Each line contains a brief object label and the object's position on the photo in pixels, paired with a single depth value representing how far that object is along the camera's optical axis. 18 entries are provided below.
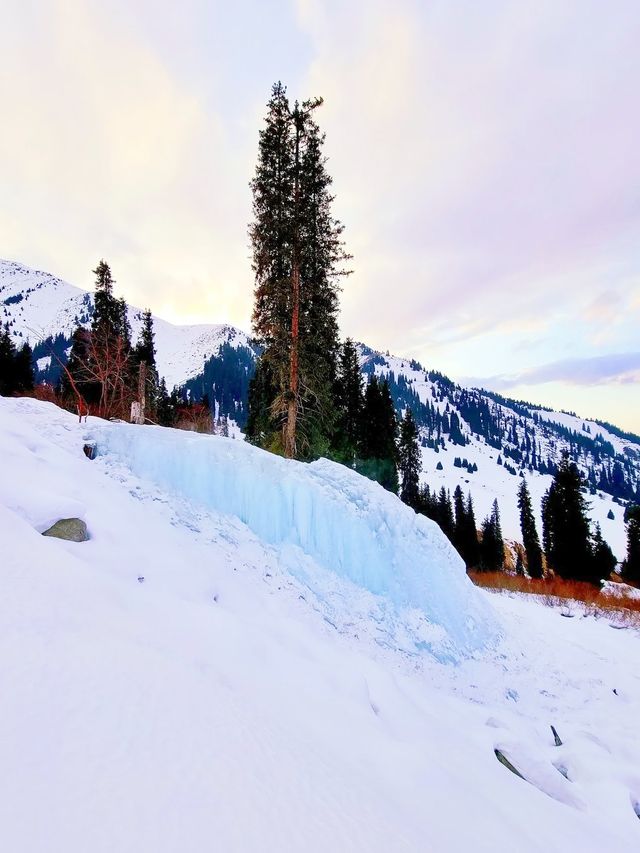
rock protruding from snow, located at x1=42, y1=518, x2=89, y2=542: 4.98
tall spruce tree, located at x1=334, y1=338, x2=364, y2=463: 29.03
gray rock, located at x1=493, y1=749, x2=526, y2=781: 5.11
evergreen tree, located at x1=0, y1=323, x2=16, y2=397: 33.44
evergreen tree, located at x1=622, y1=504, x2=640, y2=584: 37.91
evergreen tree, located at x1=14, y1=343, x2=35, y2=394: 36.07
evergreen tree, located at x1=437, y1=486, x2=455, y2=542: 48.75
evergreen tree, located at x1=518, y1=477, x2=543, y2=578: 49.78
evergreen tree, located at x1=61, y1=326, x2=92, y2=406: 31.14
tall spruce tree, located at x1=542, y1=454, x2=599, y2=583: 31.58
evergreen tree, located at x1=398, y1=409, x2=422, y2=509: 47.38
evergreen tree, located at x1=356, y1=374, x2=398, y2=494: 32.22
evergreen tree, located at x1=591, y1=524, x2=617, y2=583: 33.86
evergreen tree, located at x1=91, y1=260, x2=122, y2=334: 32.00
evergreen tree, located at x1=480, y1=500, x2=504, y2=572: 50.72
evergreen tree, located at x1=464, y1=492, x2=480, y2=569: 47.06
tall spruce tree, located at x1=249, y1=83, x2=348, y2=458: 14.79
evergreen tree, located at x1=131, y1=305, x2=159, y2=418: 35.53
